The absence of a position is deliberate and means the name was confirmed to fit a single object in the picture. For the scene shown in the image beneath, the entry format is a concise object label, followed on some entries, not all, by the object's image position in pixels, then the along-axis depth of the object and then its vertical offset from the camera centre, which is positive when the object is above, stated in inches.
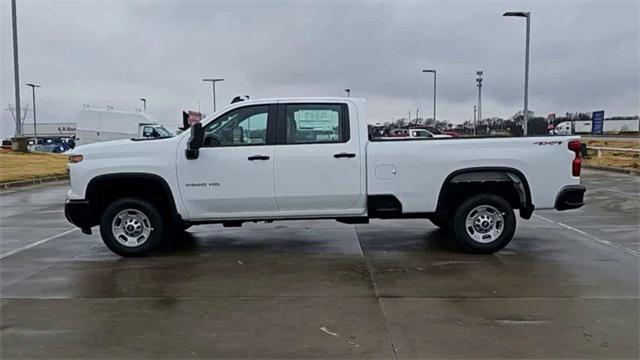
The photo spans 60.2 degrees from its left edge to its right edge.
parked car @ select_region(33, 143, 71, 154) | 2033.2 -18.9
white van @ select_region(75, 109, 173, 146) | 1360.7 +44.4
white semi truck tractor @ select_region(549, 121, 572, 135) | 2474.9 +82.1
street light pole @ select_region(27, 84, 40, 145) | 2259.6 +183.5
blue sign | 1639.1 +67.1
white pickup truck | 279.3 -15.5
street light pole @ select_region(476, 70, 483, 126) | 1685.5 +184.6
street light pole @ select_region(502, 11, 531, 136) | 984.6 +145.6
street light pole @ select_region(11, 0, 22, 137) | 1009.5 +163.0
